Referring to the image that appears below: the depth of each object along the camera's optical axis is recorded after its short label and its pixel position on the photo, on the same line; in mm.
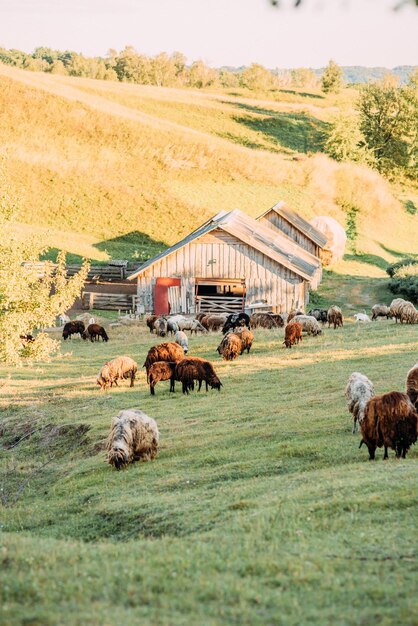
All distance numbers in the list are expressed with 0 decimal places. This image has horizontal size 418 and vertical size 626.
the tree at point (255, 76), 152375
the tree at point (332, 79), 144038
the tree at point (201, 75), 160625
